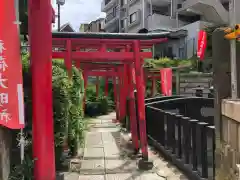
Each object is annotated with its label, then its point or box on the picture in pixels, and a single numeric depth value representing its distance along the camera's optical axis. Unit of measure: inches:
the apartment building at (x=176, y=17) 730.2
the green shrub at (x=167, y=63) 601.6
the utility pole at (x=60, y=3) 412.1
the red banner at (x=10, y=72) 97.3
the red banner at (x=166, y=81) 377.4
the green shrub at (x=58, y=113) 113.7
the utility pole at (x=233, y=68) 87.5
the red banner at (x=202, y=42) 449.2
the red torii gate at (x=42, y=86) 112.4
